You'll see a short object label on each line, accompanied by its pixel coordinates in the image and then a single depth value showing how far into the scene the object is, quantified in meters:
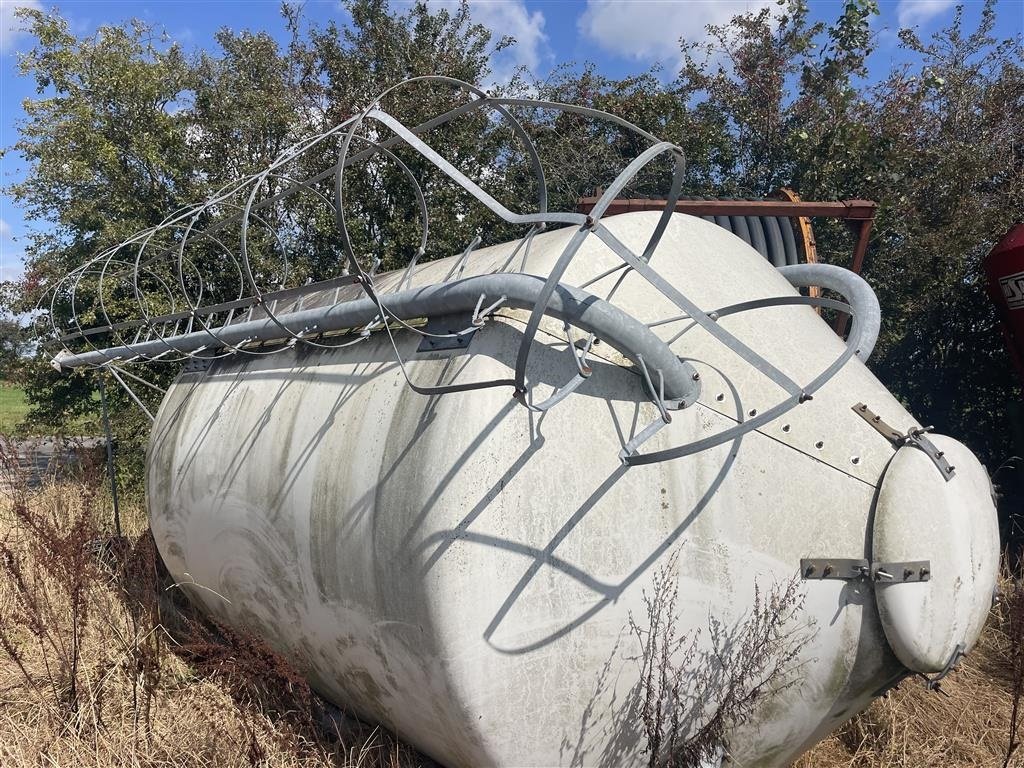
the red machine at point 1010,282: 5.88
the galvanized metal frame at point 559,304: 2.36
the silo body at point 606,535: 2.52
